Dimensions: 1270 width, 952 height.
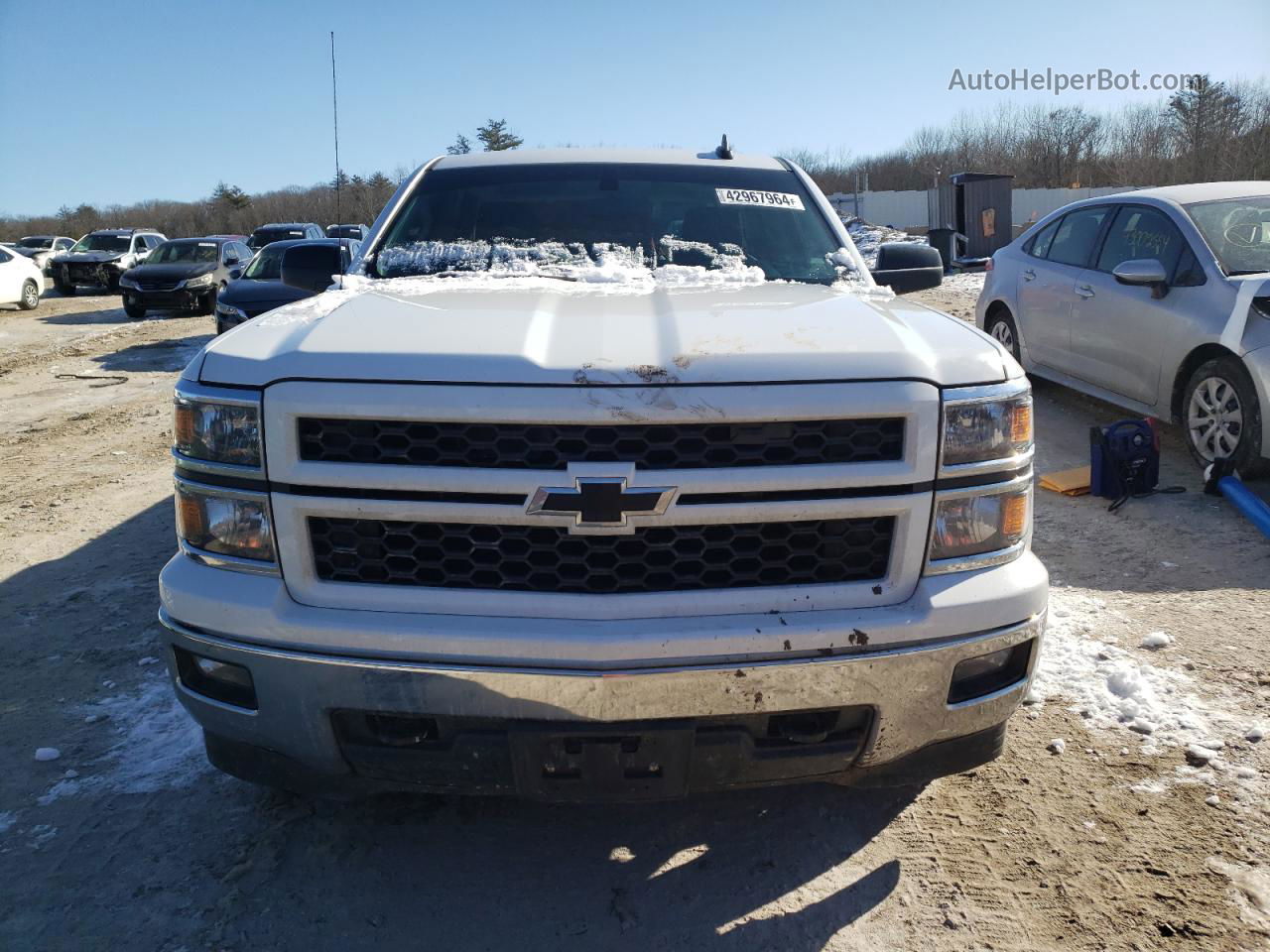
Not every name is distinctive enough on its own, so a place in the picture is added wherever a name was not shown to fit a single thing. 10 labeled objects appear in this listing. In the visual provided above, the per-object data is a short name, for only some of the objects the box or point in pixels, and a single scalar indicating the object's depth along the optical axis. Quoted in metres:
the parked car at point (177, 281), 18.55
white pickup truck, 2.02
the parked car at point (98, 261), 25.81
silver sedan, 5.46
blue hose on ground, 4.96
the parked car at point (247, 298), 11.99
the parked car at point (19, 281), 20.80
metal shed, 26.12
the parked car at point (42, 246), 33.71
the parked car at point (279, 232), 27.37
